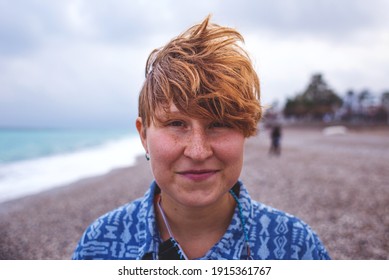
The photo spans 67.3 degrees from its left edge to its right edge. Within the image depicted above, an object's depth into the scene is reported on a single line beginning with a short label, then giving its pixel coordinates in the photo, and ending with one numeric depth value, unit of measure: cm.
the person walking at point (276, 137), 1495
